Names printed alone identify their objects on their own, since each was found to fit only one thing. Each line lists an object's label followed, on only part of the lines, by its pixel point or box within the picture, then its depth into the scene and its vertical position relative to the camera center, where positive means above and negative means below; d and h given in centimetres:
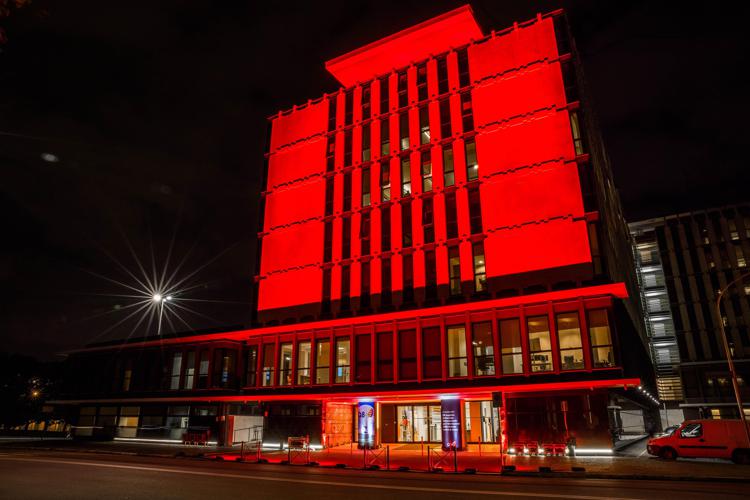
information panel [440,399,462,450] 2684 -76
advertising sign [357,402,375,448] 3016 -94
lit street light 3002 +692
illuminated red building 2592 +842
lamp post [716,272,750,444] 1836 -44
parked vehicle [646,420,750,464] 1973 -145
